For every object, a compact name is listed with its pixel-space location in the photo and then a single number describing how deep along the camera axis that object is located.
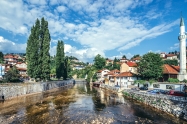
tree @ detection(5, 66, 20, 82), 30.12
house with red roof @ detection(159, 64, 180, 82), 33.12
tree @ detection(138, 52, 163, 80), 32.34
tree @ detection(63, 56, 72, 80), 57.14
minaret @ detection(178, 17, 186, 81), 30.09
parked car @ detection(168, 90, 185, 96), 19.48
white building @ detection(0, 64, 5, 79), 37.80
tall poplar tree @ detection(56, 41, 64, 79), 49.97
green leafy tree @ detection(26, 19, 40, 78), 31.84
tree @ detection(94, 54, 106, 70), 81.24
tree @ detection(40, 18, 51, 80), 33.49
